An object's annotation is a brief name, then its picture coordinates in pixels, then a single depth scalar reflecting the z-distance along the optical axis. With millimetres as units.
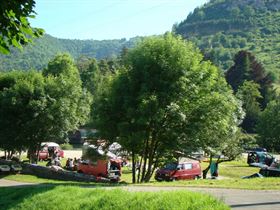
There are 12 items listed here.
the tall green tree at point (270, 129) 61422
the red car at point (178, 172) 28281
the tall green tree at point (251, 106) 82000
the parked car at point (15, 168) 29312
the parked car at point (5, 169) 29141
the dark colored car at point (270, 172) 25594
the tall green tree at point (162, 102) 20000
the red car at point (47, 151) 42719
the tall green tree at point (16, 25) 6578
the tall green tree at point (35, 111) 31375
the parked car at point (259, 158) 40794
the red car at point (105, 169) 30000
